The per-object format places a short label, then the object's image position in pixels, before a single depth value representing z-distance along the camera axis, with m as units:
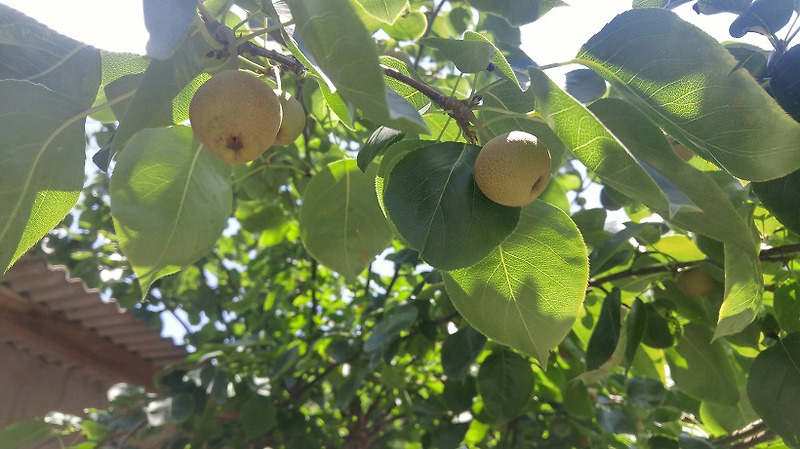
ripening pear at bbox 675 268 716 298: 0.42
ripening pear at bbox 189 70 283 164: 0.24
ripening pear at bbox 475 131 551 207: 0.24
